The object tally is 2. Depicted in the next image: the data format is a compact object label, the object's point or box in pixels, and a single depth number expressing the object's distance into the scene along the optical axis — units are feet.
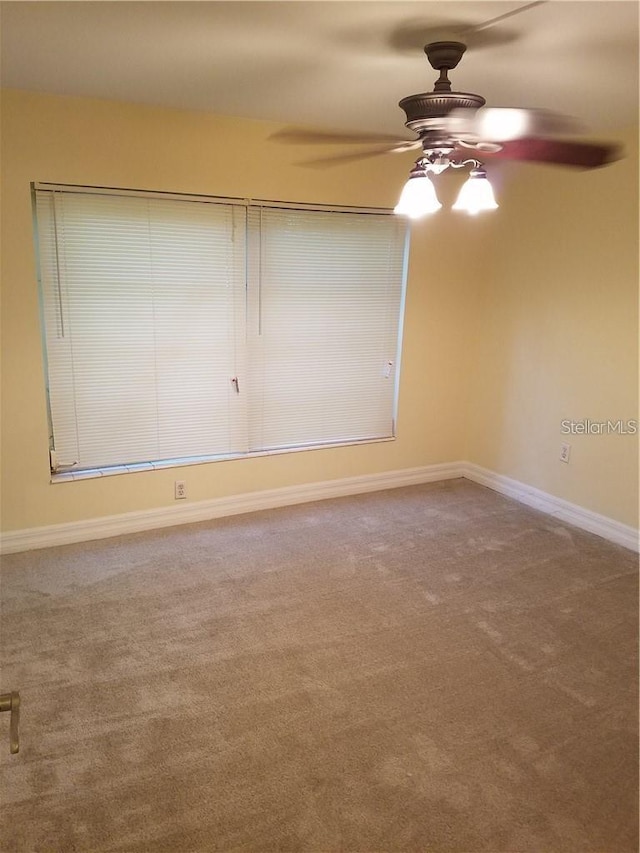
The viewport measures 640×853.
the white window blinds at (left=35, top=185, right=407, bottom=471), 10.19
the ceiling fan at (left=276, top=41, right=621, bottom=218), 5.44
